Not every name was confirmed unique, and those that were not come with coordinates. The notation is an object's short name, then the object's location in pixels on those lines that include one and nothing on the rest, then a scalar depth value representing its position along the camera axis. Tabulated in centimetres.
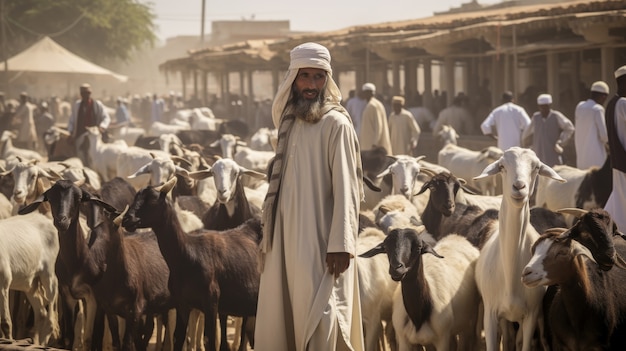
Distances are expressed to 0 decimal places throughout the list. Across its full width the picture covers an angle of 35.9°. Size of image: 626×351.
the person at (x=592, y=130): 948
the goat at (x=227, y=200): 858
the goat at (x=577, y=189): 911
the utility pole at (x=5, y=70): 3678
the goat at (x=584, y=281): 514
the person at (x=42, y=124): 2444
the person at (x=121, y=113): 2450
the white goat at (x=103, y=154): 1454
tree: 4984
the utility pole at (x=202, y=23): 5033
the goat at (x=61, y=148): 1512
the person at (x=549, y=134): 1127
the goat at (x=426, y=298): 603
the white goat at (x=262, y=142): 1827
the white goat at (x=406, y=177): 986
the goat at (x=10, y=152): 1559
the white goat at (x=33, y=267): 729
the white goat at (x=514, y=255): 568
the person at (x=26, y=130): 2266
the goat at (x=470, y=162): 1270
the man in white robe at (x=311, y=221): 443
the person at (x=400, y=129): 1462
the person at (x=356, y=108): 1605
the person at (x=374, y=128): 1374
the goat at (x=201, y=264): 654
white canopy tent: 3662
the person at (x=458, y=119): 1816
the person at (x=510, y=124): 1259
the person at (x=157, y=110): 2870
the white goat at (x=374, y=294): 650
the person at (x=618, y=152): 734
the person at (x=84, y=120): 1487
